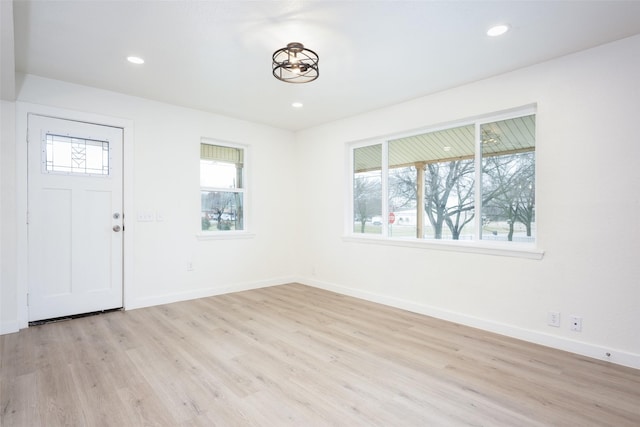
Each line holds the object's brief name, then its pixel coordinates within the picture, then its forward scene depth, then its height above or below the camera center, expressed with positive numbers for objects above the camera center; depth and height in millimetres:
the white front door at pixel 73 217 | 3494 -92
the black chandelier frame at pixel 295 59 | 2664 +1306
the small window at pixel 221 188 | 4845 +341
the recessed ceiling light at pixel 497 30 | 2502 +1402
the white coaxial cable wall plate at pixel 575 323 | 2840 -964
